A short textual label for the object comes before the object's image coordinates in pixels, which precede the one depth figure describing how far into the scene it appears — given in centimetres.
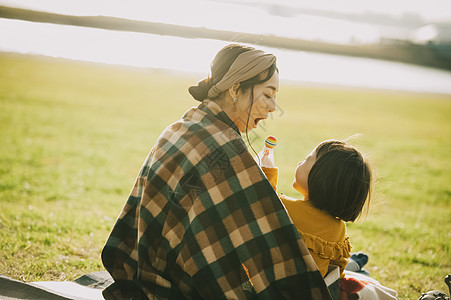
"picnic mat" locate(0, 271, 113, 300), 268
